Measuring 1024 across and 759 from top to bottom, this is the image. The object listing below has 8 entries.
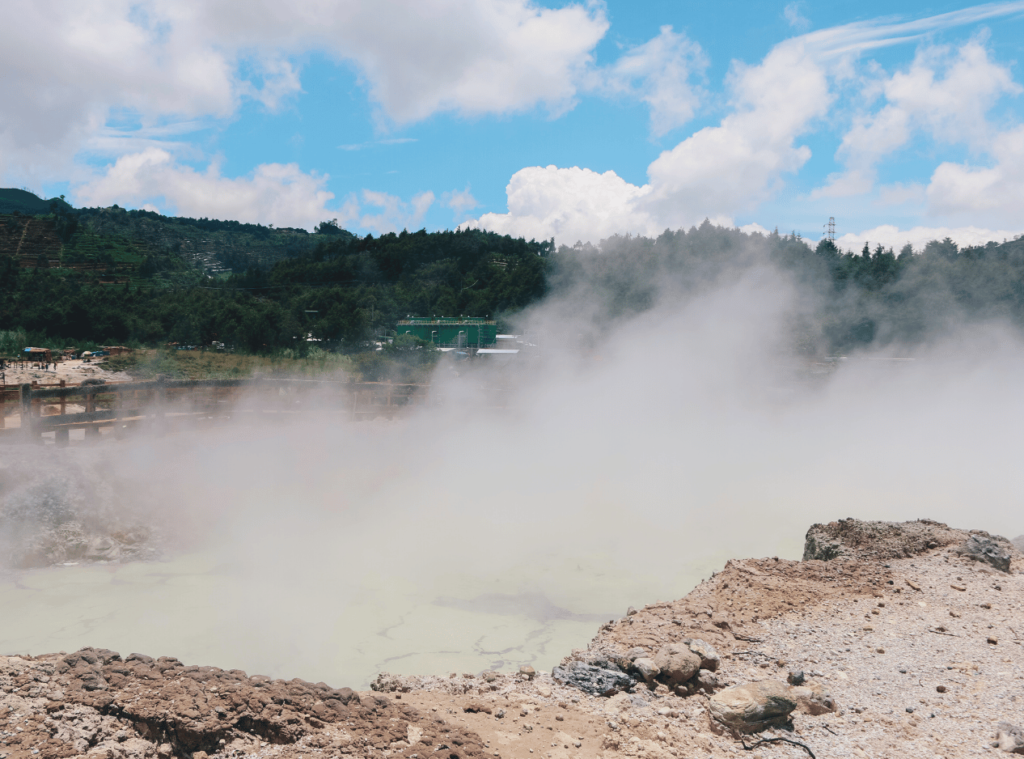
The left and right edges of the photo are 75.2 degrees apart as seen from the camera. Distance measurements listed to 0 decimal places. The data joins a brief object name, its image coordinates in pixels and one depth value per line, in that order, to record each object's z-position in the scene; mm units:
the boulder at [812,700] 4773
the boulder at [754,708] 4496
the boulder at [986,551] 7578
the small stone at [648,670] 5172
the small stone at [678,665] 5141
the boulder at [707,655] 5316
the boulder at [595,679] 5113
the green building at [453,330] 39531
